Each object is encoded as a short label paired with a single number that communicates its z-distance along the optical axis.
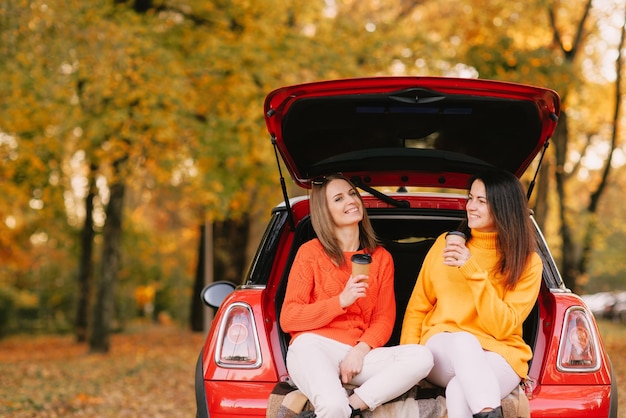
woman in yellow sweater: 3.22
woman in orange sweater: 3.23
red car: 3.46
